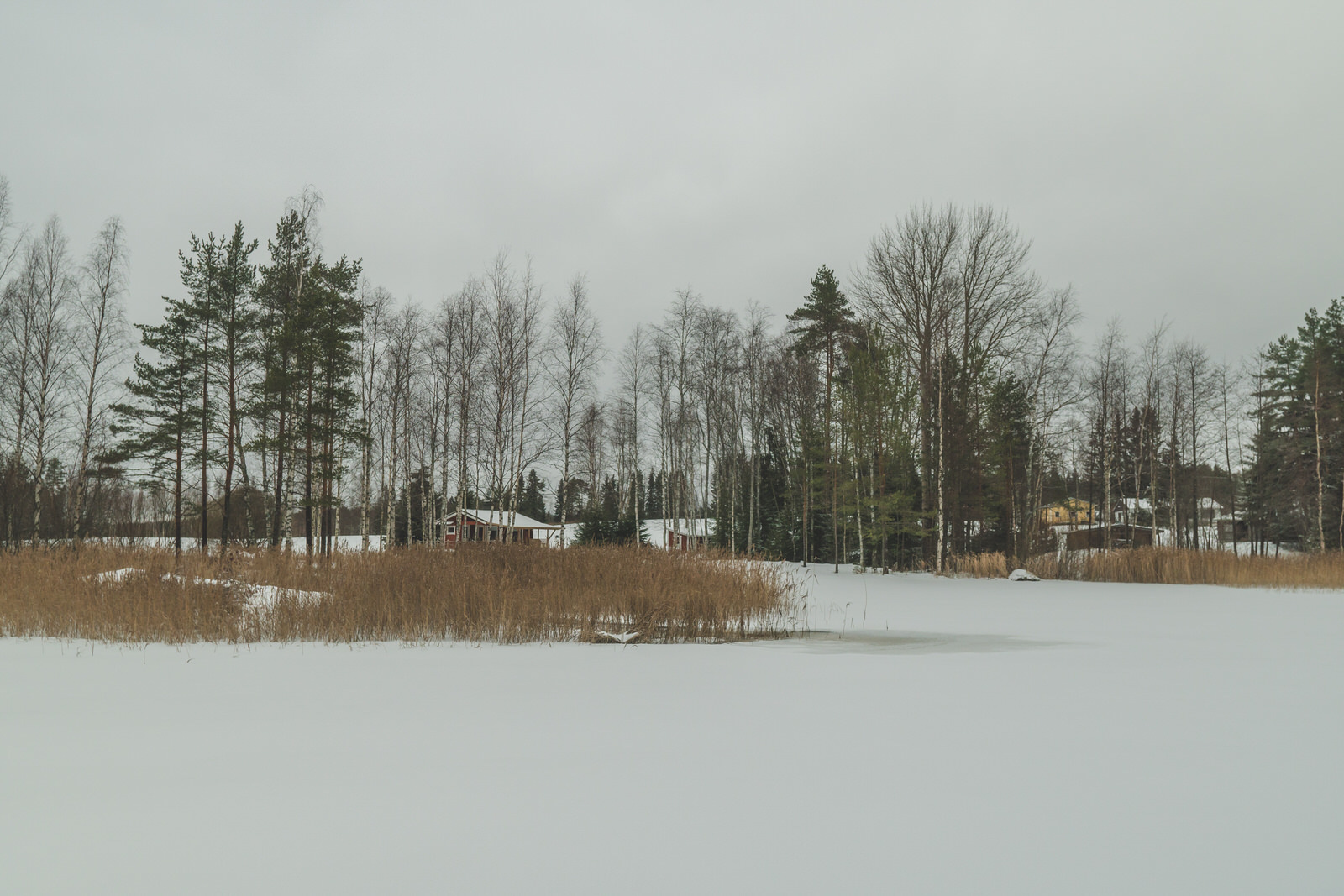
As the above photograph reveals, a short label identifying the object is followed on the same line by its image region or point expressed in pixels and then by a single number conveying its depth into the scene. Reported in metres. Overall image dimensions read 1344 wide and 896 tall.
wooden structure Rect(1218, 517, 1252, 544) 43.07
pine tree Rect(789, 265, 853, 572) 31.58
